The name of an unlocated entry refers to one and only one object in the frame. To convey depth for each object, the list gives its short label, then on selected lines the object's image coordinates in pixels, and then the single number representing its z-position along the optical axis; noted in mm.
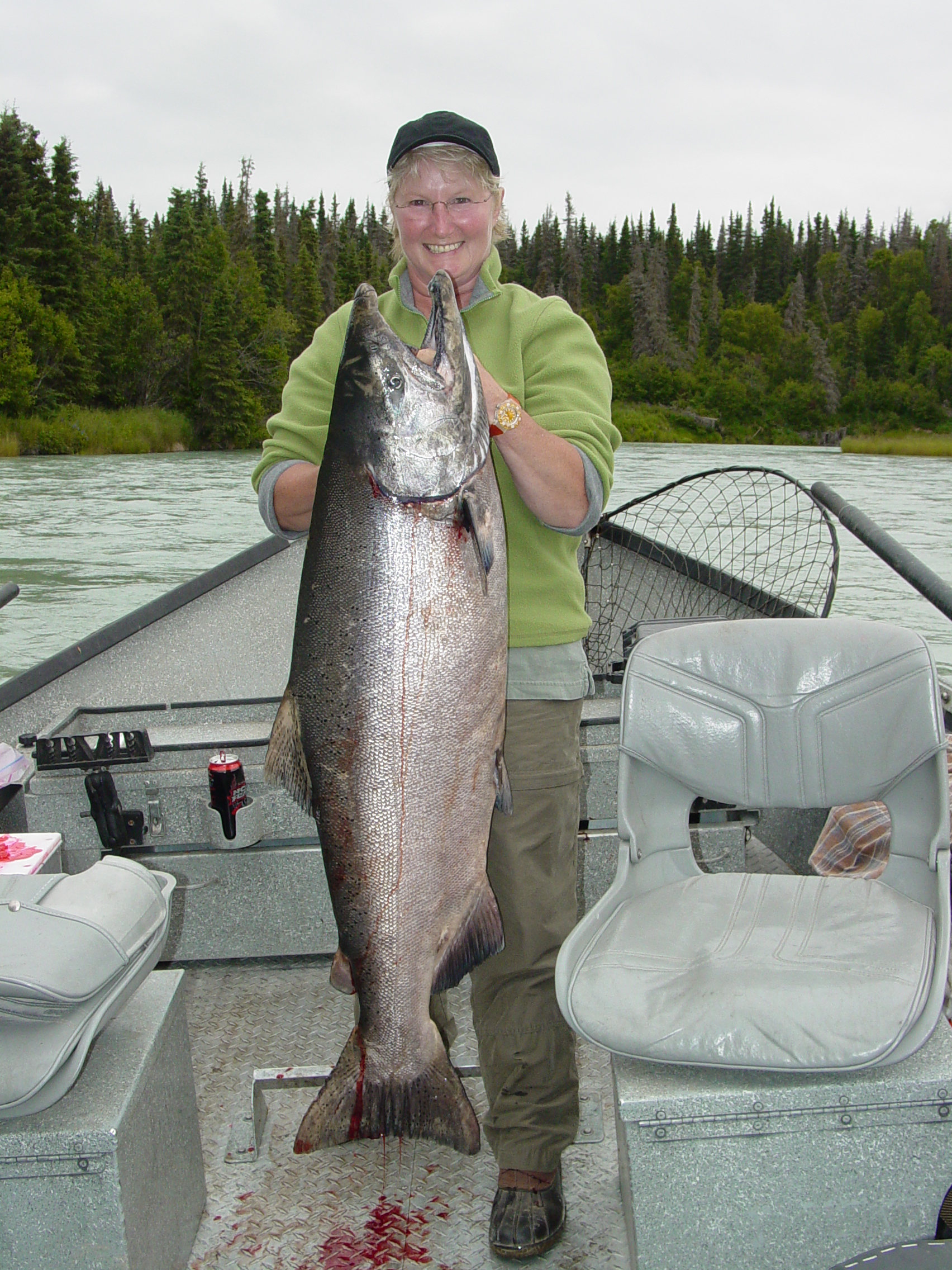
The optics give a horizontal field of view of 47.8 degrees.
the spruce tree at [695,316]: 95125
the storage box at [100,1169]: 1751
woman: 2074
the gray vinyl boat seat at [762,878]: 1806
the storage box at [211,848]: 3049
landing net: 4582
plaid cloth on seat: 3033
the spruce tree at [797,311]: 97562
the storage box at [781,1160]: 1756
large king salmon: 1750
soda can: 2914
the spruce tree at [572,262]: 104750
